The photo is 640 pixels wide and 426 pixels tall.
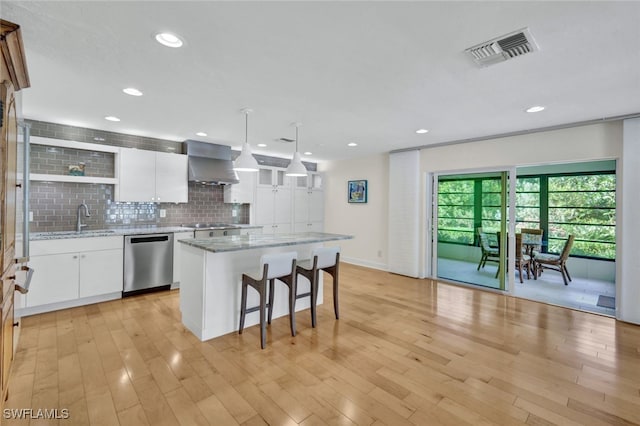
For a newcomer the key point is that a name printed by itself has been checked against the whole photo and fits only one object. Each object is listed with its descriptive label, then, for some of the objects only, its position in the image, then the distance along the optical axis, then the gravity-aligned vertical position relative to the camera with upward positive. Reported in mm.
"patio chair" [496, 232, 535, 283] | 4847 -842
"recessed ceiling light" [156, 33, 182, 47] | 1934 +1152
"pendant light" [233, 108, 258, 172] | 3395 +578
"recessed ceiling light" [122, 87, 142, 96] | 2850 +1175
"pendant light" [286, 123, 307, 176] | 3853 +569
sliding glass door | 4676 -249
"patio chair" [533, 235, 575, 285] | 5012 -830
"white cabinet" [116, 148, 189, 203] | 4363 +528
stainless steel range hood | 4969 +838
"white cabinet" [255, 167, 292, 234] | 6043 +221
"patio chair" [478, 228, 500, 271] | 4781 -640
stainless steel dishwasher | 4090 -755
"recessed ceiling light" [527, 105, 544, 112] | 3223 +1163
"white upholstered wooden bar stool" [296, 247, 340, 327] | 3197 -624
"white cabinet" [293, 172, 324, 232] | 6711 +183
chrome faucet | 4133 -73
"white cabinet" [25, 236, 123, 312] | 3424 -739
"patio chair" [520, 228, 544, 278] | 5434 -556
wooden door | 1659 +223
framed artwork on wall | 6570 +473
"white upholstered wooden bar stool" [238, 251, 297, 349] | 2762 -681
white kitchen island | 2898 -704
